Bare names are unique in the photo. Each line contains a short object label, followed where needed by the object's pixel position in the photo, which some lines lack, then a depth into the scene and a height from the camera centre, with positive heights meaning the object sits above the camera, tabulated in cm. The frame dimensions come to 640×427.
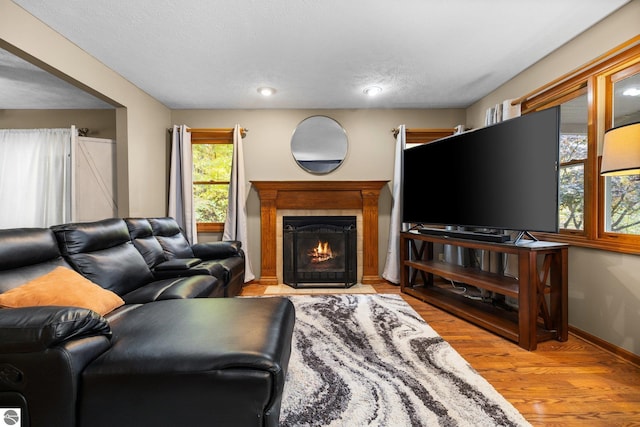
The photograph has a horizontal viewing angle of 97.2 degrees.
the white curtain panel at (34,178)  354 +39
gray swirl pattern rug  139 -102
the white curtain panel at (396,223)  386 -18
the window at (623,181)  197 +22
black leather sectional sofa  97 -57
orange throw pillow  137 -44
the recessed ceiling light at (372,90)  330 +142
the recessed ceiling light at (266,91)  329 +141
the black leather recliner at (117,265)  189 -40
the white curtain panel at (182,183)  380 +36
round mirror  399 +98
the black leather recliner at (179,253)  250 -47
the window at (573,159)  237 +45
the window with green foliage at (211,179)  408 +44
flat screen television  217 +32
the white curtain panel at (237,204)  383 +7
